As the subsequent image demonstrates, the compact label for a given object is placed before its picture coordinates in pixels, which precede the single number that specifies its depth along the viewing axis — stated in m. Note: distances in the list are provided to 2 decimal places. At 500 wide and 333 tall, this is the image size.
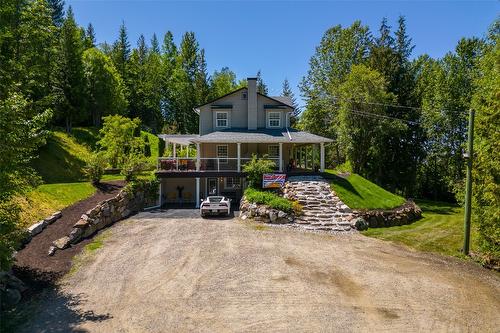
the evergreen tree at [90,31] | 73.88
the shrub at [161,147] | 48.24
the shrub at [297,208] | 21.74
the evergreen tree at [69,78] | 41.28
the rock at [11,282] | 10.90
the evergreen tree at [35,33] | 22.67
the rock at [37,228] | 15.57
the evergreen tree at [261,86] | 73.84
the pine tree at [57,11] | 58.78
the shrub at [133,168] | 25.52
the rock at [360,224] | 21.02
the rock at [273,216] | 21.19
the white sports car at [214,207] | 22.55
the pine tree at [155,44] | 73.49
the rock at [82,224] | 17.22
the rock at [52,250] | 14.45
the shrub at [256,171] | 24.84
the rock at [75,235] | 16.25
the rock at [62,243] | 15.19
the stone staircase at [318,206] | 20.94
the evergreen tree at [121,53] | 62.81
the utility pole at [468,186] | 16.50
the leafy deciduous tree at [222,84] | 62.38
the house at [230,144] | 27.05
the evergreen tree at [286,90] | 81.01
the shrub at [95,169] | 24.22
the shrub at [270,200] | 21.62
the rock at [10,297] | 10.38
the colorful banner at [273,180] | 24.52
